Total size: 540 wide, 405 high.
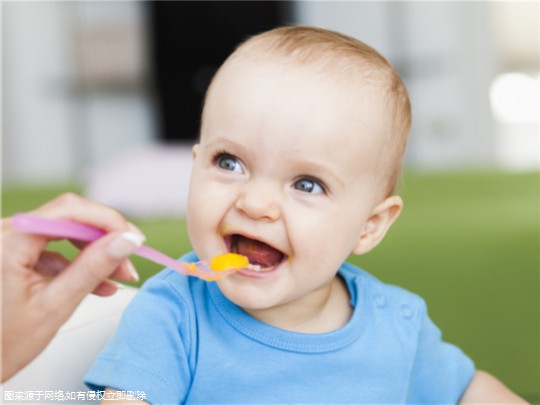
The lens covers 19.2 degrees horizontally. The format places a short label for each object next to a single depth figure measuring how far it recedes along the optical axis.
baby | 0.81
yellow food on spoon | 0.80
